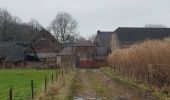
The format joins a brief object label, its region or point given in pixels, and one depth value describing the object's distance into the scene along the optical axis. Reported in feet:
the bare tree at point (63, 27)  356.79
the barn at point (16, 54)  231.91
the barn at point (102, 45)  285.43
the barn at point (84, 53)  257.14
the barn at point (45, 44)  297.12
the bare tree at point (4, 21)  327.92
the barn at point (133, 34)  257.96
